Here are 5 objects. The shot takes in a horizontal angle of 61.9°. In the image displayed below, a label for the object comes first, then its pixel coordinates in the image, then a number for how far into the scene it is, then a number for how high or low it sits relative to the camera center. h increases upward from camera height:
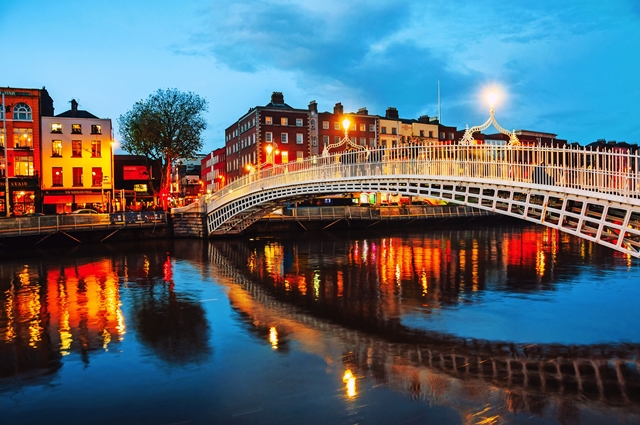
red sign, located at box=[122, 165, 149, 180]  59.09 +4.74
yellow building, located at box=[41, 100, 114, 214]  49.25 +4.96
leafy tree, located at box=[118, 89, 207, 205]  48.09 +7.87
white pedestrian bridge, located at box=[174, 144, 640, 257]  13.41 +1.00
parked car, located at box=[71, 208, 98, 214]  44.48 +0.40
